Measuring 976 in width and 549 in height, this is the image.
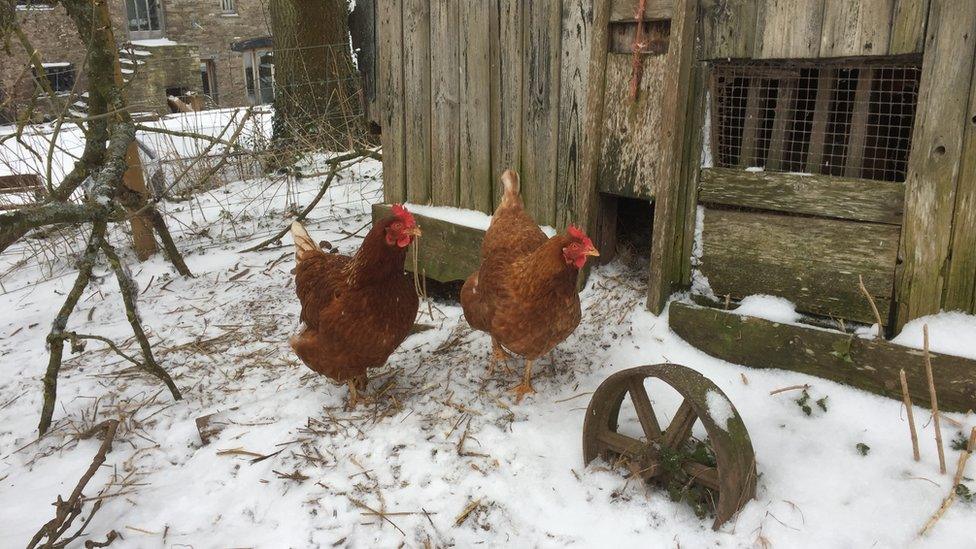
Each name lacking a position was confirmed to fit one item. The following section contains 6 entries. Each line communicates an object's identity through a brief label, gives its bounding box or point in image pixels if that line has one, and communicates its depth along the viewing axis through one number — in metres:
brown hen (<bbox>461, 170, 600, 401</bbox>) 3.08
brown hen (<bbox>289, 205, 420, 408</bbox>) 3.19
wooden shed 2.76
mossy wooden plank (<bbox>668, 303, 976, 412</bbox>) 2.70
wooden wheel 2.36
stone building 19.22
